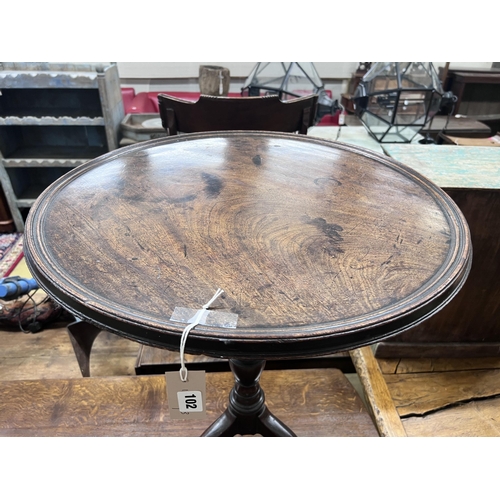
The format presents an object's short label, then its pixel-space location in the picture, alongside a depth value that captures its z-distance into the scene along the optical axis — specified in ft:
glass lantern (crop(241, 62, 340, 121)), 6.92
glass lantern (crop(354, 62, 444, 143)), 5.98
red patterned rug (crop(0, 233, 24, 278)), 7.66
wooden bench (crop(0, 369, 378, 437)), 4.14
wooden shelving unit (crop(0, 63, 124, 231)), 7.74
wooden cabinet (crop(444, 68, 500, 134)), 11.25
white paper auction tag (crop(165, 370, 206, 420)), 2.18
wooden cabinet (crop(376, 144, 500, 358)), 4.02
